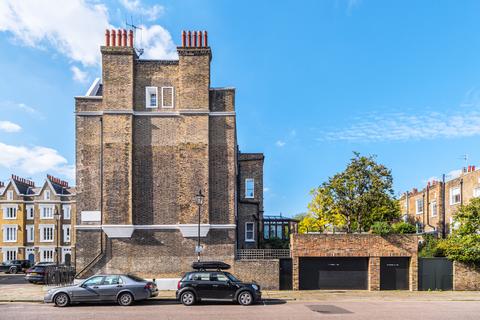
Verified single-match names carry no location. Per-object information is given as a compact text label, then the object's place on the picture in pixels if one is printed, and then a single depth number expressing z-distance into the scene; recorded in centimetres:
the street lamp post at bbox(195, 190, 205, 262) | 2411
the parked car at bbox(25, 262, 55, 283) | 3103
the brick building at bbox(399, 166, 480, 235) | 4003
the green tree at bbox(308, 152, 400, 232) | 2886
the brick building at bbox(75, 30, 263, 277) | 2605
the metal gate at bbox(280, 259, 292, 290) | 2588
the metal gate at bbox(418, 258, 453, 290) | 2627
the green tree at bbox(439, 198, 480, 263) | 2598
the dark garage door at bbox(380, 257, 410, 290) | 2639
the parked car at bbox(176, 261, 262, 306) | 1977
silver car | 1948
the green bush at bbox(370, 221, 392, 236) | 2717
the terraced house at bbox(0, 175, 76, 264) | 6166
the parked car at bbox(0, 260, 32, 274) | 4988
